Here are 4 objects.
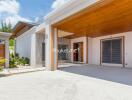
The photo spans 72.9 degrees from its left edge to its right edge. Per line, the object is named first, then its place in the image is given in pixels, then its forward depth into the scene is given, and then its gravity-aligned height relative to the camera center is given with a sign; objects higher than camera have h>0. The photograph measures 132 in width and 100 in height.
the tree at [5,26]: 20.67 +5.92
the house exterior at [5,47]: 6.93 +0.31
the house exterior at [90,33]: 4.13 +1.42
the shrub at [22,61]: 8.55 -0.99
